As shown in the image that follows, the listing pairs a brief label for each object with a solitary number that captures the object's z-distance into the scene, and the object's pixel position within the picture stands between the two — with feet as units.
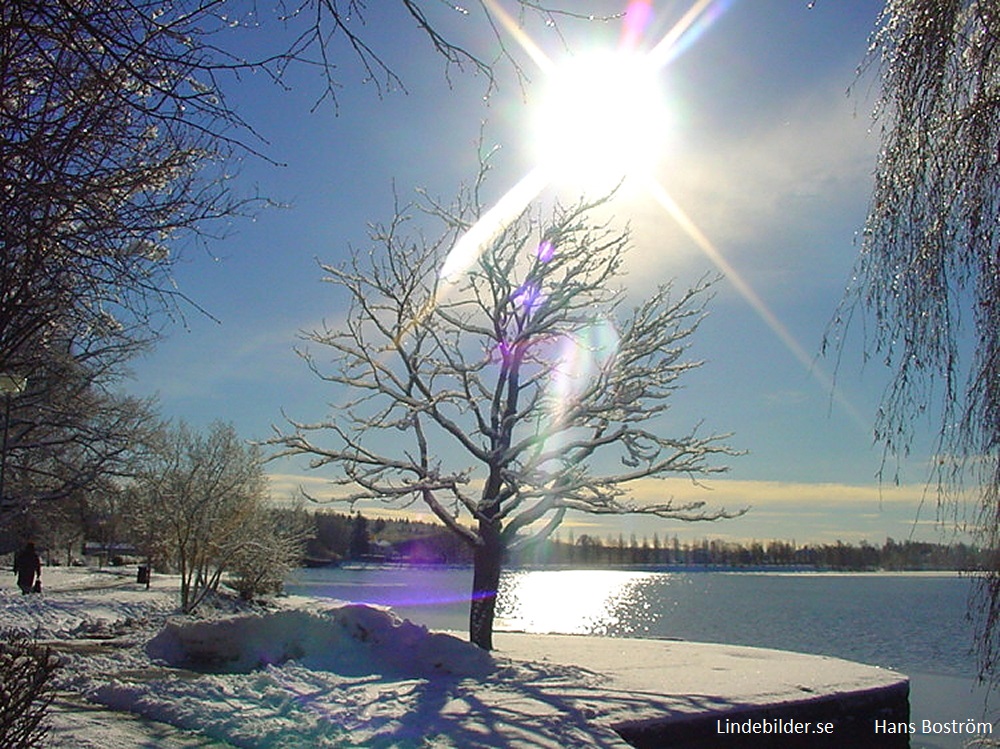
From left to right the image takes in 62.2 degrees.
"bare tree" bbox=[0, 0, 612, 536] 12.00
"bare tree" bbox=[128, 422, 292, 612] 93.50
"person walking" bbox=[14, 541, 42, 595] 84.94
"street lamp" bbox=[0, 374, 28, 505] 24.77
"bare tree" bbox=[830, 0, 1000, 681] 15.64
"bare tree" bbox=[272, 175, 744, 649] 51.44
